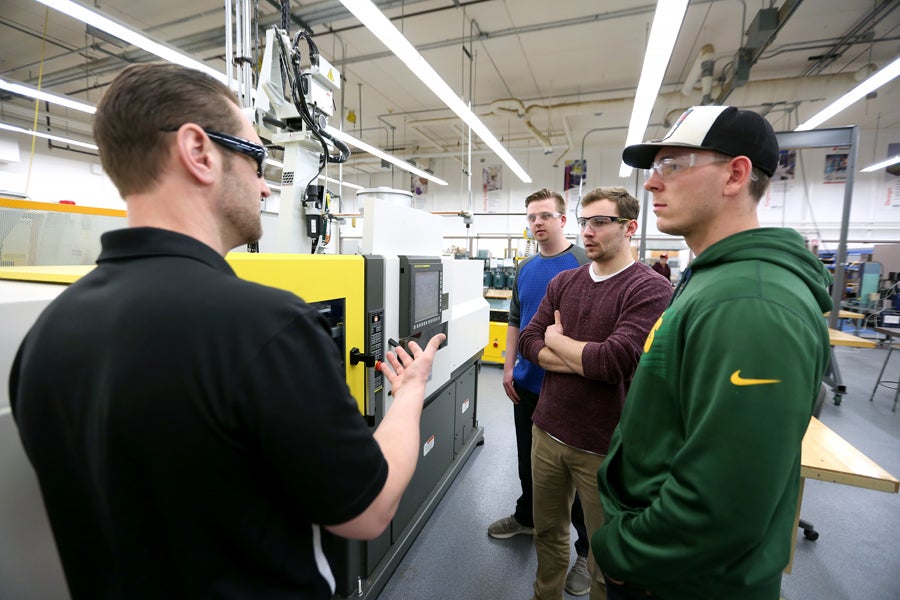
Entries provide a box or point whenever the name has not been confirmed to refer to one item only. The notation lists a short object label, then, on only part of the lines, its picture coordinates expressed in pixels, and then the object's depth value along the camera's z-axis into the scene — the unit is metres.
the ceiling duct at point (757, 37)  3.57
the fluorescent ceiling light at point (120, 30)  2.19
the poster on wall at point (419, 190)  10.44
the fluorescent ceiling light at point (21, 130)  4.97
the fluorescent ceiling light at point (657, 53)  2.15
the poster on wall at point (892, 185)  7.53
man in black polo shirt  0.49
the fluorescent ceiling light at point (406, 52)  2.18
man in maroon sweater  1.39
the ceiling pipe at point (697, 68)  4.72
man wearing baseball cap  0.66
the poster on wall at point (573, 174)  8.93
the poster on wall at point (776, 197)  7.91
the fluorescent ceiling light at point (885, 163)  5.37
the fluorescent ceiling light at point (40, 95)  3.78
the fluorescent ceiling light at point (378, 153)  4.85
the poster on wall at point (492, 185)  9.75
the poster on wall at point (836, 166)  7.55
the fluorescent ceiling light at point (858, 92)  2.78
